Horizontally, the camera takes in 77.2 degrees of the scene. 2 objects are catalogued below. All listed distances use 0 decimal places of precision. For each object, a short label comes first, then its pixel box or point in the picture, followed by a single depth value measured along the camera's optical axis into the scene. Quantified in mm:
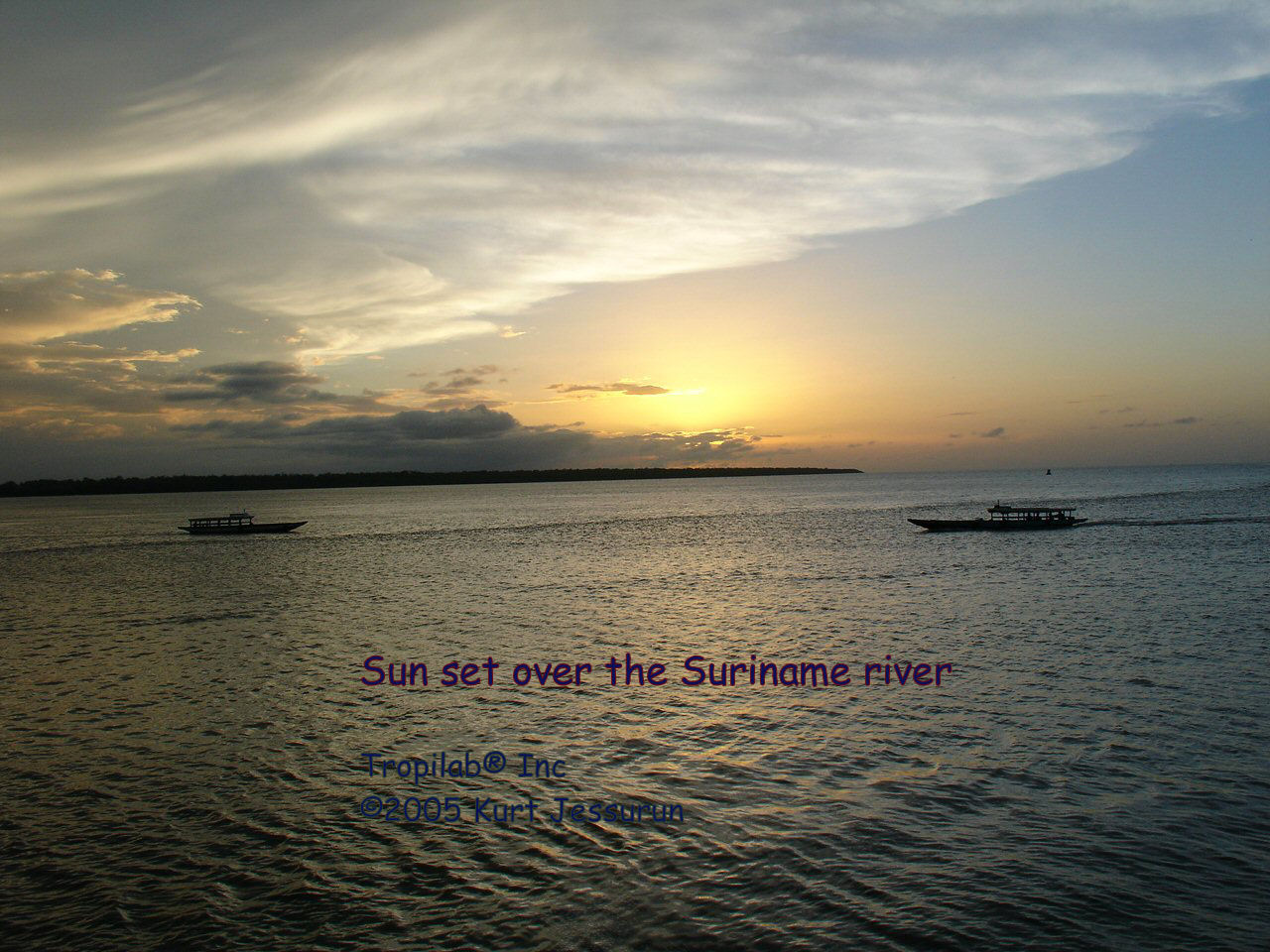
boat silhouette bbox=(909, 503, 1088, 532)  88625
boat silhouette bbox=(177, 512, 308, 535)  109688
